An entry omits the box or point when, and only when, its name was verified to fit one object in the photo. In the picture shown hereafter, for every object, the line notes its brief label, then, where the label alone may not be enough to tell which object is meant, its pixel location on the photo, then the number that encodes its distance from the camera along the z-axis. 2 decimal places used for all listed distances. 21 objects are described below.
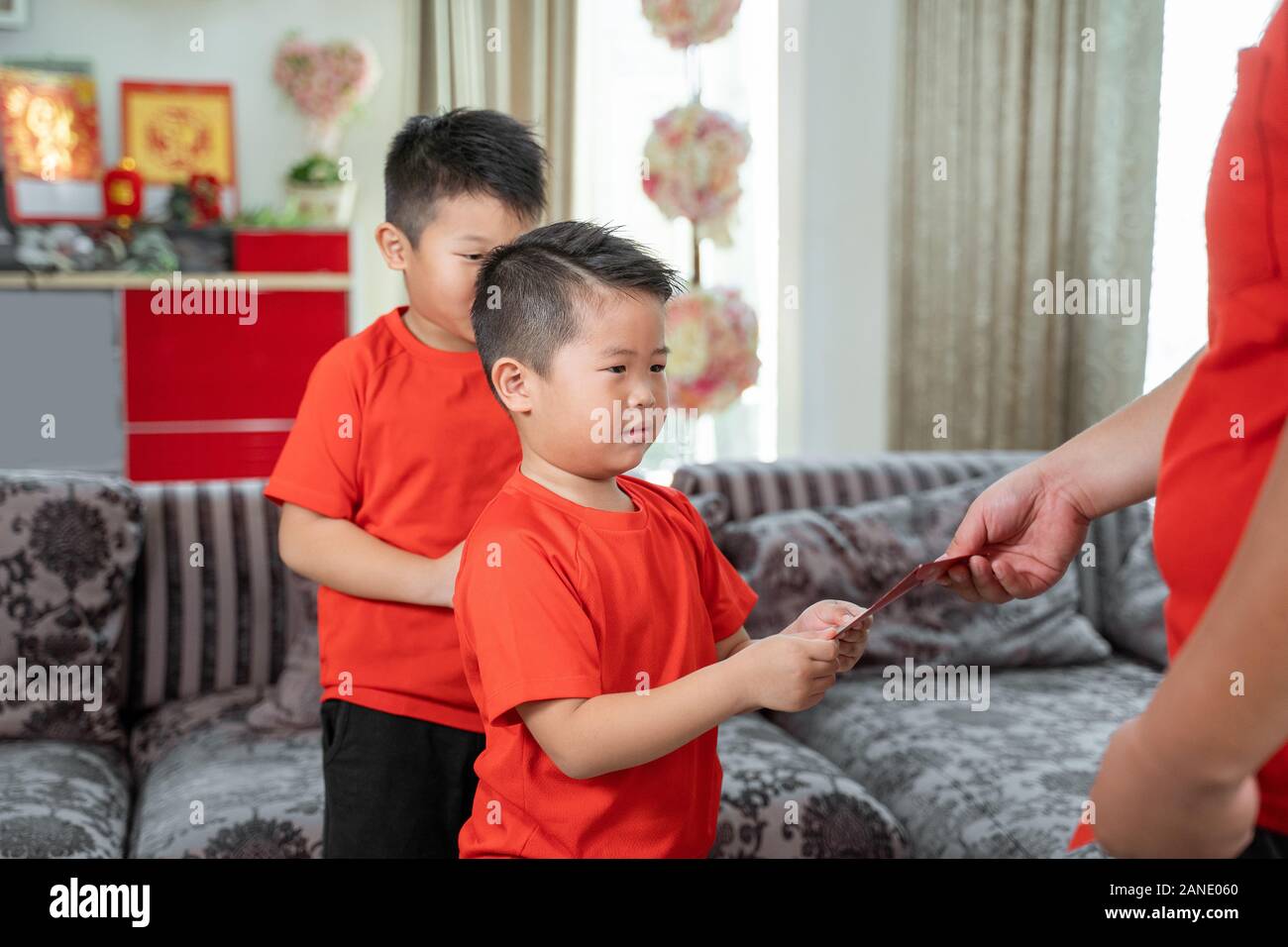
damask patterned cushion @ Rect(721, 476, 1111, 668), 2.11
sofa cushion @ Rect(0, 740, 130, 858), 1.54
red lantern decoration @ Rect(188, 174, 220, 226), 3.99
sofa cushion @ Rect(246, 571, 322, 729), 1.93
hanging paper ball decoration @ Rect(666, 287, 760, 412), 2.22
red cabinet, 3.71
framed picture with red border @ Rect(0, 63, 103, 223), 3.97
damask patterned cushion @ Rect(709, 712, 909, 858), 1.60
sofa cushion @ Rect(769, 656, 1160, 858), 1.61
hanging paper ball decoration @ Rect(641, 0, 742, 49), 2.07
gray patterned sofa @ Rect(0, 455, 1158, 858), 1.61
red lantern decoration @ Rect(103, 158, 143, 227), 3.93
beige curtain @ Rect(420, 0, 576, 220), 3.68
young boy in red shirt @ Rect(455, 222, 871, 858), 0.76
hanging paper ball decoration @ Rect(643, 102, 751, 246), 2.09
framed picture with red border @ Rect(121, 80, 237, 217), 4.10
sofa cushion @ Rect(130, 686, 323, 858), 1.57
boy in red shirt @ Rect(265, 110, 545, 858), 0.96
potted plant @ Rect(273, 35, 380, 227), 4.00
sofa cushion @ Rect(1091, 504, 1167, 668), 2.24
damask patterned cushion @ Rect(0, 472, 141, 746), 1.87
